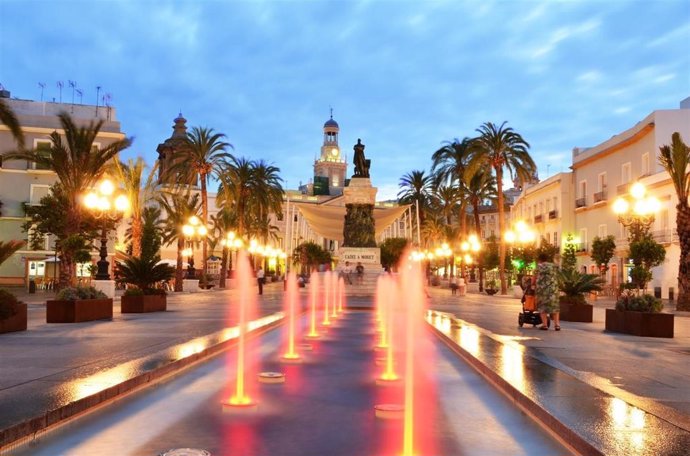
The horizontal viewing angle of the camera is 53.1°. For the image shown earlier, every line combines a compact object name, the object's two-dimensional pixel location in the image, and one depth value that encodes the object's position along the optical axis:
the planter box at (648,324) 14.78
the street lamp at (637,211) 21.94
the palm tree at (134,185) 38.97
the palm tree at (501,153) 41.94
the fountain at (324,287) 17.95
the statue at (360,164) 54.65
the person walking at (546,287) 15.14
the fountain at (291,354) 10.36
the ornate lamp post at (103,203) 22.63
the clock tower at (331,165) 178.12
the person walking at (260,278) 35.61
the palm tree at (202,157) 42.35
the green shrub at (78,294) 16.42
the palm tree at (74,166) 27.88
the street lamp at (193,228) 36.97
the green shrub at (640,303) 15.04
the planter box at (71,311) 16.16
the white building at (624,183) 40.19
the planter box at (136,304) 20.69
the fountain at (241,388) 6.77
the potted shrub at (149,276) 21.66
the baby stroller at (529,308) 16.02
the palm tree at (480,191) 49.44
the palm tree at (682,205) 24.73
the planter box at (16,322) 13.49
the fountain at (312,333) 14.19
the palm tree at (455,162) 49.88
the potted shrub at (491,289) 43.78
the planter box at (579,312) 18.95
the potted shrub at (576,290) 18.77
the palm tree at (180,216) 40.62
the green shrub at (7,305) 13.36
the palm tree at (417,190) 63.28
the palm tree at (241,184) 48.22
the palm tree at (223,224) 52.22
